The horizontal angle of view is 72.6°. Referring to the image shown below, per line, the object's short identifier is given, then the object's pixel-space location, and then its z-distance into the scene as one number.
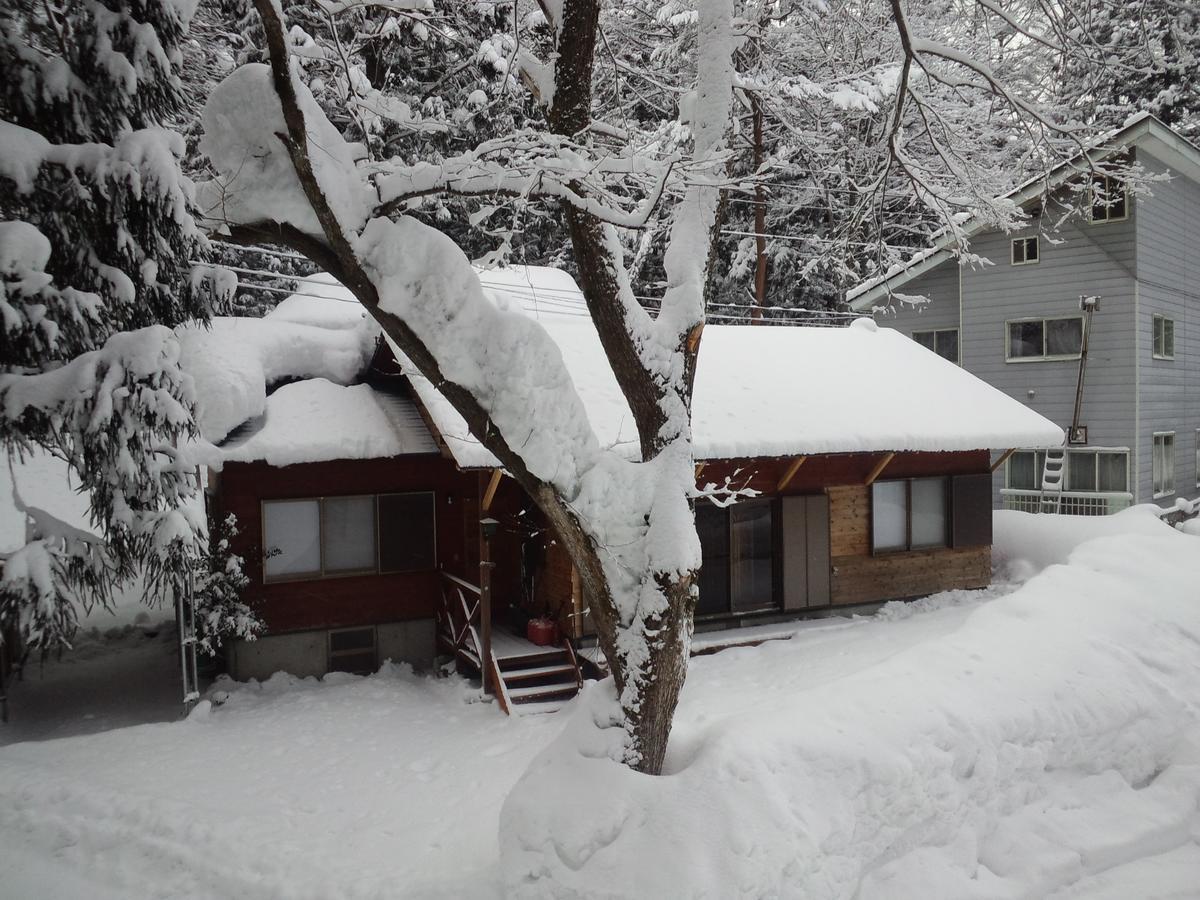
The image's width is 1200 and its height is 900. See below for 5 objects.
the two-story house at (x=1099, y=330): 16.31
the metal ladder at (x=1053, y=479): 17.12
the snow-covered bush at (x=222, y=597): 9.31
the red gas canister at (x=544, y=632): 9.95
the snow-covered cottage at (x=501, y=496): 9.74
